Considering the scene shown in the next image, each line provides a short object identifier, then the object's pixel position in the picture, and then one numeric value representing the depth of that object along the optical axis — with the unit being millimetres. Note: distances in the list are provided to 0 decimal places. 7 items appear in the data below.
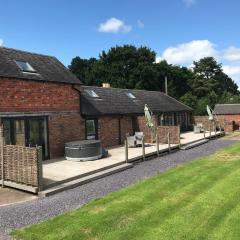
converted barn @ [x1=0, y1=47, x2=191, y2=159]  12493
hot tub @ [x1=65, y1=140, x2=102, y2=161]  13087
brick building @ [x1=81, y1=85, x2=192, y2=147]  16939
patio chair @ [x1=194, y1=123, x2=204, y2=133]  24482
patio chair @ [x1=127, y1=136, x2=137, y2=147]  16779
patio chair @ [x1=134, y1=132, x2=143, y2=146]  17284
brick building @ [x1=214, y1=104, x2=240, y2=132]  28538
